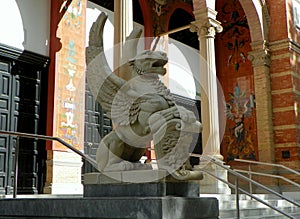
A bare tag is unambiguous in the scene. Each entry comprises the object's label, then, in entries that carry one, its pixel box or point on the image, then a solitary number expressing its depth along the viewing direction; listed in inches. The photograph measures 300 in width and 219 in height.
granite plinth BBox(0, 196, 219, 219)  117.5
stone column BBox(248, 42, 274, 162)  467.2
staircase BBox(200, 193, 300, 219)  246.6
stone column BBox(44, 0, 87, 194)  319.9
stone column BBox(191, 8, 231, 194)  345.1
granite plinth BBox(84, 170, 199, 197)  124.4
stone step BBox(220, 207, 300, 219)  240.4
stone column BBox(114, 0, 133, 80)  270.2
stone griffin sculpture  129.0
